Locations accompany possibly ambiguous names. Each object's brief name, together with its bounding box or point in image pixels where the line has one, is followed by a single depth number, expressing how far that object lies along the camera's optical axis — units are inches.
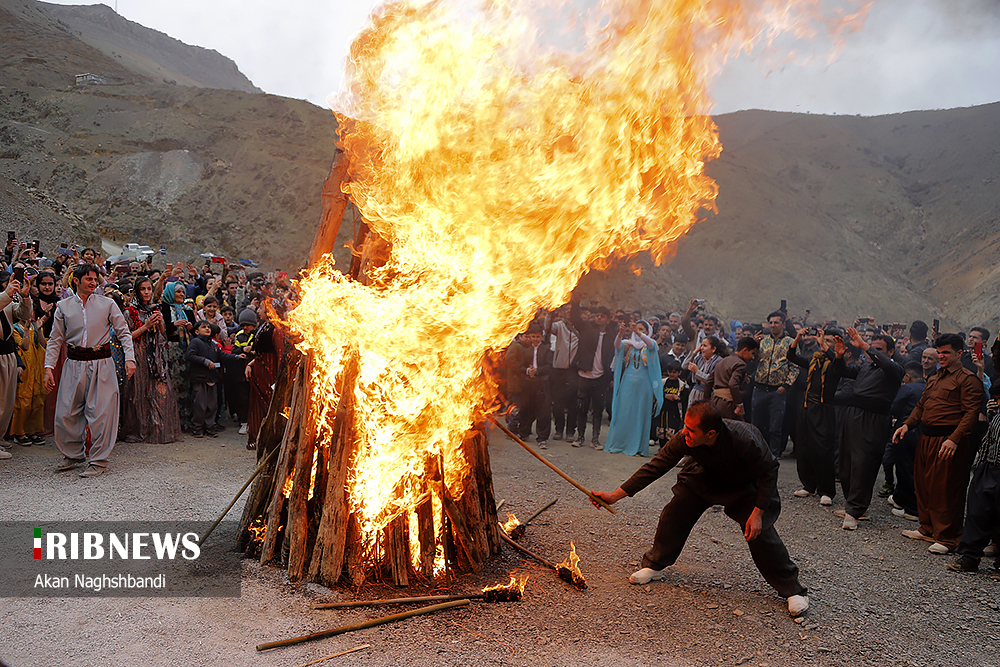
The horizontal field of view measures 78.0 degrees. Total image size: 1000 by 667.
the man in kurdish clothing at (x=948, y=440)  245.6
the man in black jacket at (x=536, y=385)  408.8
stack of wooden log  179.0
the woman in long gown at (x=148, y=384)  327.0
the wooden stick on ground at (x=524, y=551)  206.2
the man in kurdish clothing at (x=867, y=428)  275.4
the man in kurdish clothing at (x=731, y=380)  293.6
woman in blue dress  400.8
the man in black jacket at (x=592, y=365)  412.8
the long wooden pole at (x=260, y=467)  204.1
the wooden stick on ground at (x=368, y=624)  149.5
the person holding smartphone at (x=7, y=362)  279.6
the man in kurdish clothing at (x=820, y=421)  302.7
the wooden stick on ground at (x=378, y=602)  166.6
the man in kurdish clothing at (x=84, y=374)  264.1
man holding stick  182.5
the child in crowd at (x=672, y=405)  401.4
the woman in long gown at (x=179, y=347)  351.6
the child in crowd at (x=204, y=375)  360.8
